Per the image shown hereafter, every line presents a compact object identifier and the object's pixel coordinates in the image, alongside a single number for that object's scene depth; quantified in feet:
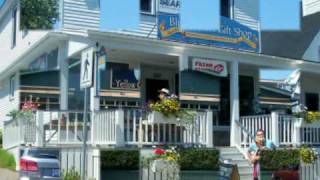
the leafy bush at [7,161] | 56.49
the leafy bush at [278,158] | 56.49
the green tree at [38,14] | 76.47
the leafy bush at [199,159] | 51.55
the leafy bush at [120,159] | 47.80
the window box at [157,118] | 50.81
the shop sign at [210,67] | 61.03
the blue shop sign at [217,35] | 66.80
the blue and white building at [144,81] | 51.85
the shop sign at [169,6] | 73.67
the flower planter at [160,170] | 49.16
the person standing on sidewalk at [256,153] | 42.45
